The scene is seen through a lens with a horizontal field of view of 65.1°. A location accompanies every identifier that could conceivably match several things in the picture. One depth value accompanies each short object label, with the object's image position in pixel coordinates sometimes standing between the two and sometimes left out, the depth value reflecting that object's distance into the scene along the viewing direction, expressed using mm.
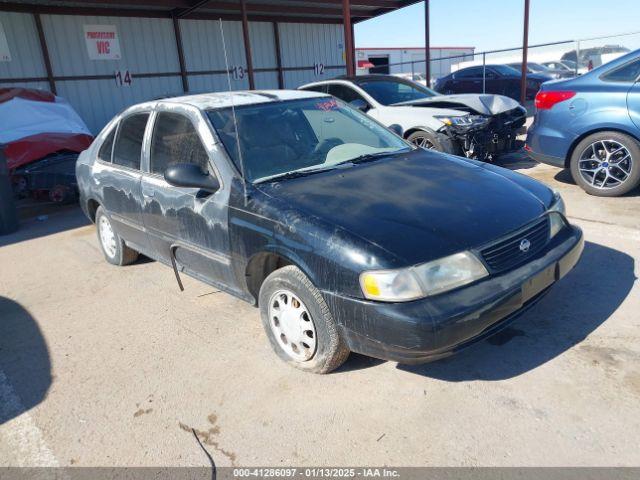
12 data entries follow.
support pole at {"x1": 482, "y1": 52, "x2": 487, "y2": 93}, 16000
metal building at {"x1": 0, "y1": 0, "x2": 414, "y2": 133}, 11562
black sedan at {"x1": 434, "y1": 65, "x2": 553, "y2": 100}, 16047
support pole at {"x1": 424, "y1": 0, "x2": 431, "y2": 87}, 14855
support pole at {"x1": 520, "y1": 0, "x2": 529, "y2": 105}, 12805
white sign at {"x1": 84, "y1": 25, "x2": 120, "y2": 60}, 12453
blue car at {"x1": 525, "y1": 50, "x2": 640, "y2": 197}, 5492
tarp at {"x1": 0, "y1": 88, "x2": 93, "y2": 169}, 8164
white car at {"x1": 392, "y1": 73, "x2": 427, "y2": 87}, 26434
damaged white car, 7020
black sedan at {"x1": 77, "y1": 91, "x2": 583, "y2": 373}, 2467
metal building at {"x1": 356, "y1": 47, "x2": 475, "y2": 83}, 34781
